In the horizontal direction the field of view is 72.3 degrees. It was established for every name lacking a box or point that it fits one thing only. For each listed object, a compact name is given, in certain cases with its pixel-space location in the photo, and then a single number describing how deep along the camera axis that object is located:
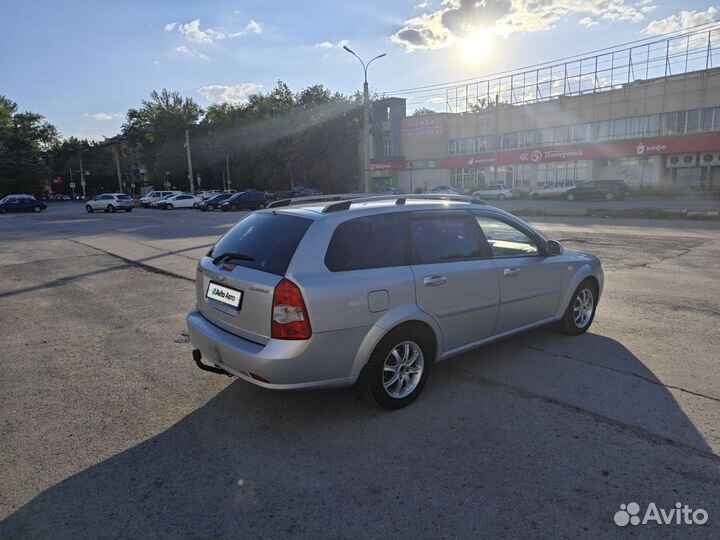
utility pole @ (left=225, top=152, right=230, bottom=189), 70.94
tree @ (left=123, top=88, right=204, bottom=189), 75.81
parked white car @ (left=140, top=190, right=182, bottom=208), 50.19
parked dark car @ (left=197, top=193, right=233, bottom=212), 40.25
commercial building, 43.03
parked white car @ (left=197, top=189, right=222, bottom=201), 50.95
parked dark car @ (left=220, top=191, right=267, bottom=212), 37.81
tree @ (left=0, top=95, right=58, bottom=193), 64.44
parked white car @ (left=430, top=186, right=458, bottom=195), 47.72
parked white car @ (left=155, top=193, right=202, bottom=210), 46.03
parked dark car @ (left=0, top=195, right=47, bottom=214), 43.06
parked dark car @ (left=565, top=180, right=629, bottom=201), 38.62
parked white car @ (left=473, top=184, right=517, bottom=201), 48.75
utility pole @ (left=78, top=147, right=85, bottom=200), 89.56
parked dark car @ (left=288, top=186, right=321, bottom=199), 48.06
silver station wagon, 3.37
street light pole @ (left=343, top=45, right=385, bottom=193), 30.56
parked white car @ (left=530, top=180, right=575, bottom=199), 43.19
